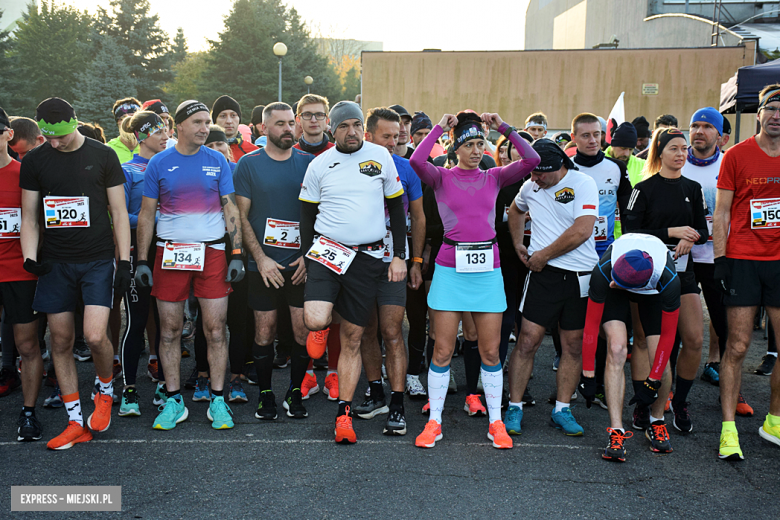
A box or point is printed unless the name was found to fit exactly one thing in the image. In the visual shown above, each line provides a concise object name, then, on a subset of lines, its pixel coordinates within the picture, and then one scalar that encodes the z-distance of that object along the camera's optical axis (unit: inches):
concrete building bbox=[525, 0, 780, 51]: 898.7
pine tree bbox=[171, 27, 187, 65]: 1969.2
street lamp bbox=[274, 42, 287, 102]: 844.6
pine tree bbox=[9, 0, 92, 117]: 1563.7
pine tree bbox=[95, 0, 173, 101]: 1454.2
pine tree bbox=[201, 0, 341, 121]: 1469.0
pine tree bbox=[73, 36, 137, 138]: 1238.9
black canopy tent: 303.7
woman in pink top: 161.8
